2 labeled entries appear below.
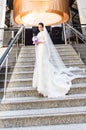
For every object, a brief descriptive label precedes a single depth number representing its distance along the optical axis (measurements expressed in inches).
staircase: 63.4
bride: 78.2
